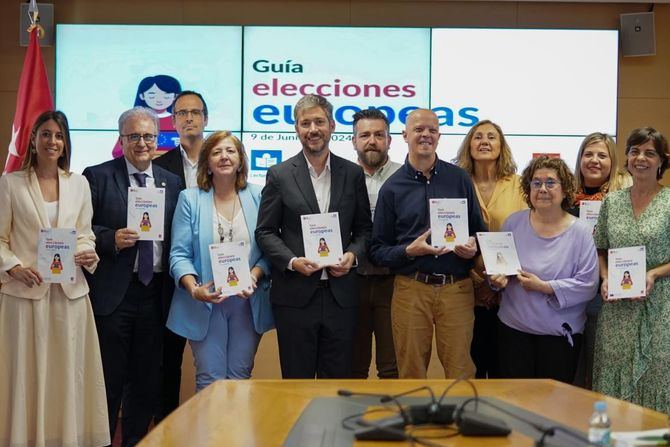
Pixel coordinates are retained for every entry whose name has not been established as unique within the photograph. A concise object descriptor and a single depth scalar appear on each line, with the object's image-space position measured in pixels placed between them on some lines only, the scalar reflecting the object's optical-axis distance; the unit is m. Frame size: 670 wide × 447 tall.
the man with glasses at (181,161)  4.60
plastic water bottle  1.86
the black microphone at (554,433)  1.80
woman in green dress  3.85
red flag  5.45
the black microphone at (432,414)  1.98
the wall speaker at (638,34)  6.39
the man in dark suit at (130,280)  4.04
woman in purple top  3.88
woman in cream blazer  3.80
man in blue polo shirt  4.03
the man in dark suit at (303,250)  3.93
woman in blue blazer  3.94
